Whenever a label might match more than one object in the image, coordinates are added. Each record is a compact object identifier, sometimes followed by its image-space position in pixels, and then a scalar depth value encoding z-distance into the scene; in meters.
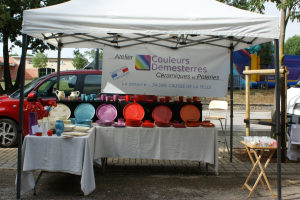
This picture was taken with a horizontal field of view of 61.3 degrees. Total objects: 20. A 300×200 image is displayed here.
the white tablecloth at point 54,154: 3.61
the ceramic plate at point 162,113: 5.00
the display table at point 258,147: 3.74
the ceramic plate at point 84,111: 5.05
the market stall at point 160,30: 3.57
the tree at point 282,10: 7.01
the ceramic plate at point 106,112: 5.05
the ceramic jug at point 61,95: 5.09
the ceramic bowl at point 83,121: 4.55
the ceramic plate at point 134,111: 5.00
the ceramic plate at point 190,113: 5.05
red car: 6.21
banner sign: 5.33
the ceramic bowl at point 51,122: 3.92
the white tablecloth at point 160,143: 4.57
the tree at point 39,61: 54.06
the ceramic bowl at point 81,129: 4.02
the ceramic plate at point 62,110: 4.95
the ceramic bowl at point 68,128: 3.99
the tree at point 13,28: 13.05
